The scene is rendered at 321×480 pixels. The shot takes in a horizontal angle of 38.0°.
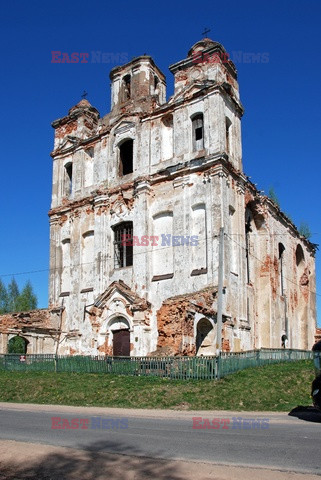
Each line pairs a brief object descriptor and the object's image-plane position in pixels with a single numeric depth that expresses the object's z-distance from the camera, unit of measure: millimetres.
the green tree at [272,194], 39669
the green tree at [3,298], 58850
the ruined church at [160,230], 22281
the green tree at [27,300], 54562
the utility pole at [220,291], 18578
